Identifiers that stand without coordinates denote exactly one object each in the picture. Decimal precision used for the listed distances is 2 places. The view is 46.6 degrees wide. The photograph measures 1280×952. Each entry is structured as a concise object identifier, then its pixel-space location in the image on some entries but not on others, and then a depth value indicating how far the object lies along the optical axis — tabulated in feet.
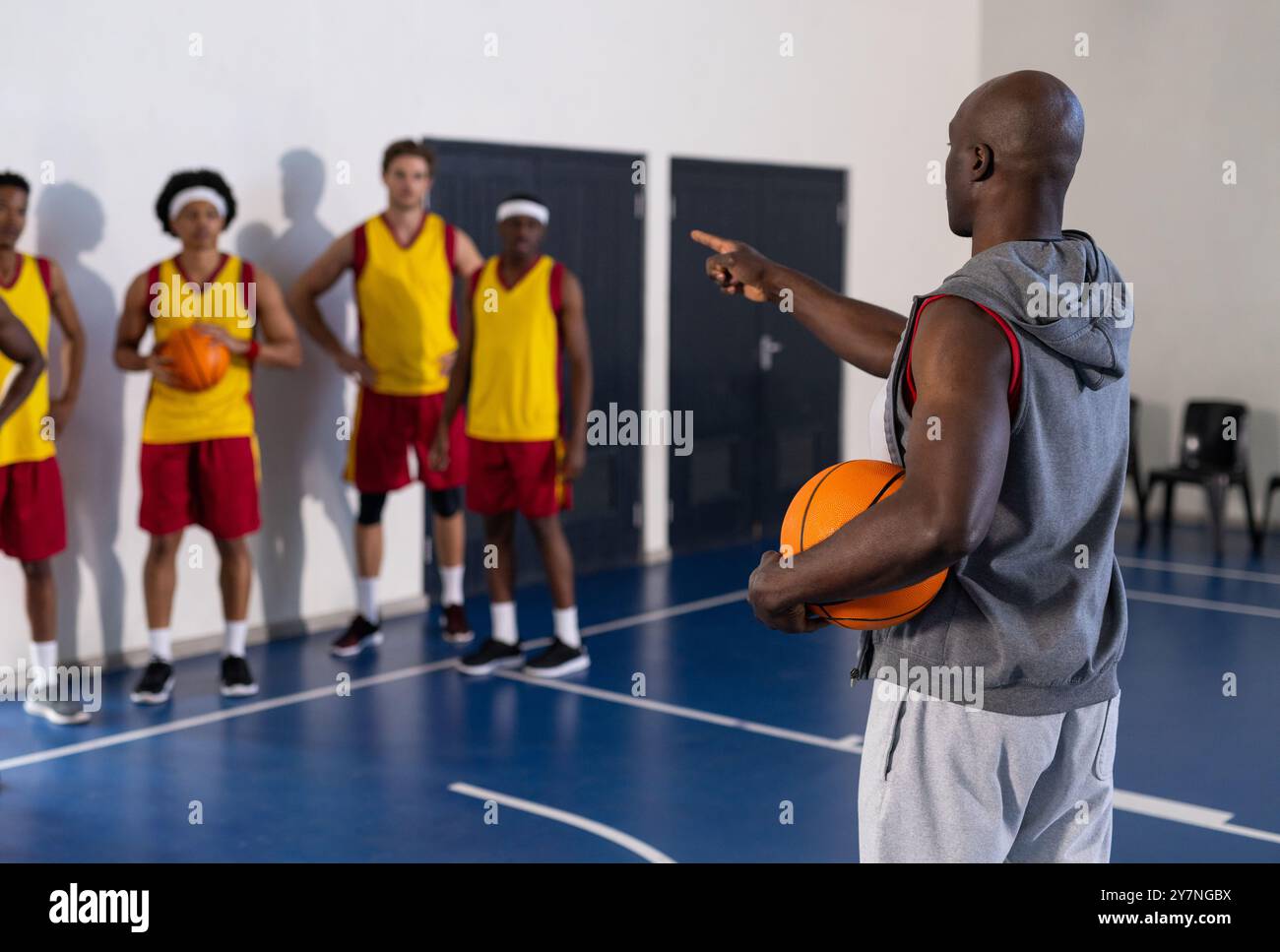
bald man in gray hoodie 5.24
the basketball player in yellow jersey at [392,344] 19.34
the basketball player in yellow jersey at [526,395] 17.70
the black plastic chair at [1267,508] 26.68
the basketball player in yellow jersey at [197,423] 16.93
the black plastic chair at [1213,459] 26.25
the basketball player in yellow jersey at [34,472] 15.67
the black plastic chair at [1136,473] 27.71
